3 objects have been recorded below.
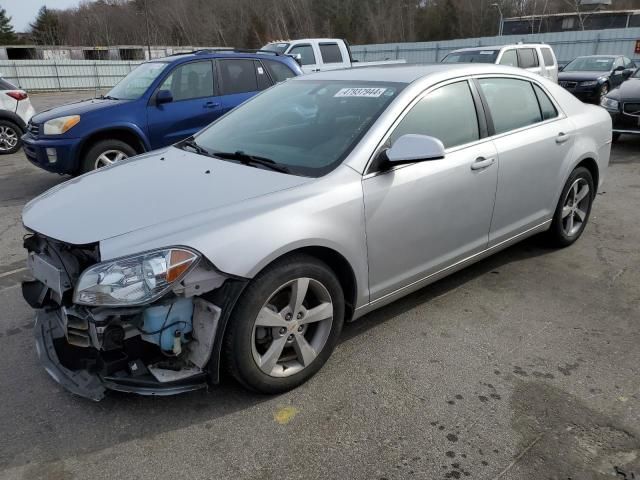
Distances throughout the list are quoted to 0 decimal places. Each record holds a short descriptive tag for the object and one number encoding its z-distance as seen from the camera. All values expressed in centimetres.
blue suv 664
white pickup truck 1450
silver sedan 241
